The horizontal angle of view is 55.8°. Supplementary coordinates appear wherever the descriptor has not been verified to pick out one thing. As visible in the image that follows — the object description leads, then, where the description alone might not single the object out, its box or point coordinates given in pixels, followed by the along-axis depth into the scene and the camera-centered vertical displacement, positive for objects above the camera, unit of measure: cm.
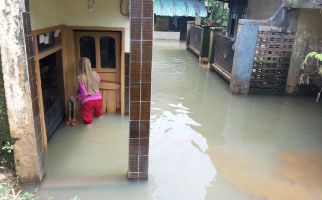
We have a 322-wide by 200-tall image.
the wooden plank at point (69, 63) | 625 -108
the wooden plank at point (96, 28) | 632 -34
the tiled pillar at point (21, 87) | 355 -96
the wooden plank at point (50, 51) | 489 -70
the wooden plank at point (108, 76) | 680 -139
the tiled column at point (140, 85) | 373 -91
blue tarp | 2023 +42
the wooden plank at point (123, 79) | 644 -140
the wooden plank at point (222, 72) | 1009 -191
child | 623 -157
